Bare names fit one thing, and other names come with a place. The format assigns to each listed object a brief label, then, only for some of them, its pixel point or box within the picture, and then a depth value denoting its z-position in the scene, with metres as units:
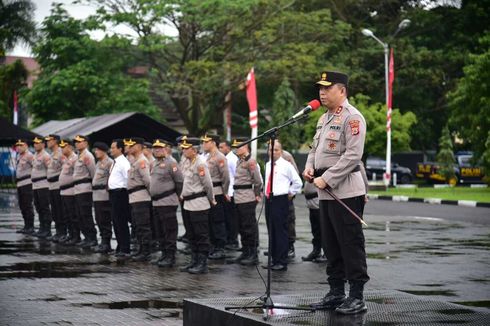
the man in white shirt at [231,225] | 17.34
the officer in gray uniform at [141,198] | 15.38
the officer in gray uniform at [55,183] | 19.16
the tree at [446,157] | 44.03
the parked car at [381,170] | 51.31
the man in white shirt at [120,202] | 16.12
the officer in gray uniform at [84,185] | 17.55
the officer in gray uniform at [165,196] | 14.56
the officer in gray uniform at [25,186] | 20.77
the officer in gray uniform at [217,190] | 15.62
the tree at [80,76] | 43.41
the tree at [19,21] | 39.59
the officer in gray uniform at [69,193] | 18.23
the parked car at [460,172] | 48.19
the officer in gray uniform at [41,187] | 19.80
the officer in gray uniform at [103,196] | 16.83
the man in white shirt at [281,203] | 13.90
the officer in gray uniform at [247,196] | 14.88
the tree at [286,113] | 46.31
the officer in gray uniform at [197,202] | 13.78
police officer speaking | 8.09
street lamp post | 38.59
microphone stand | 7.96
